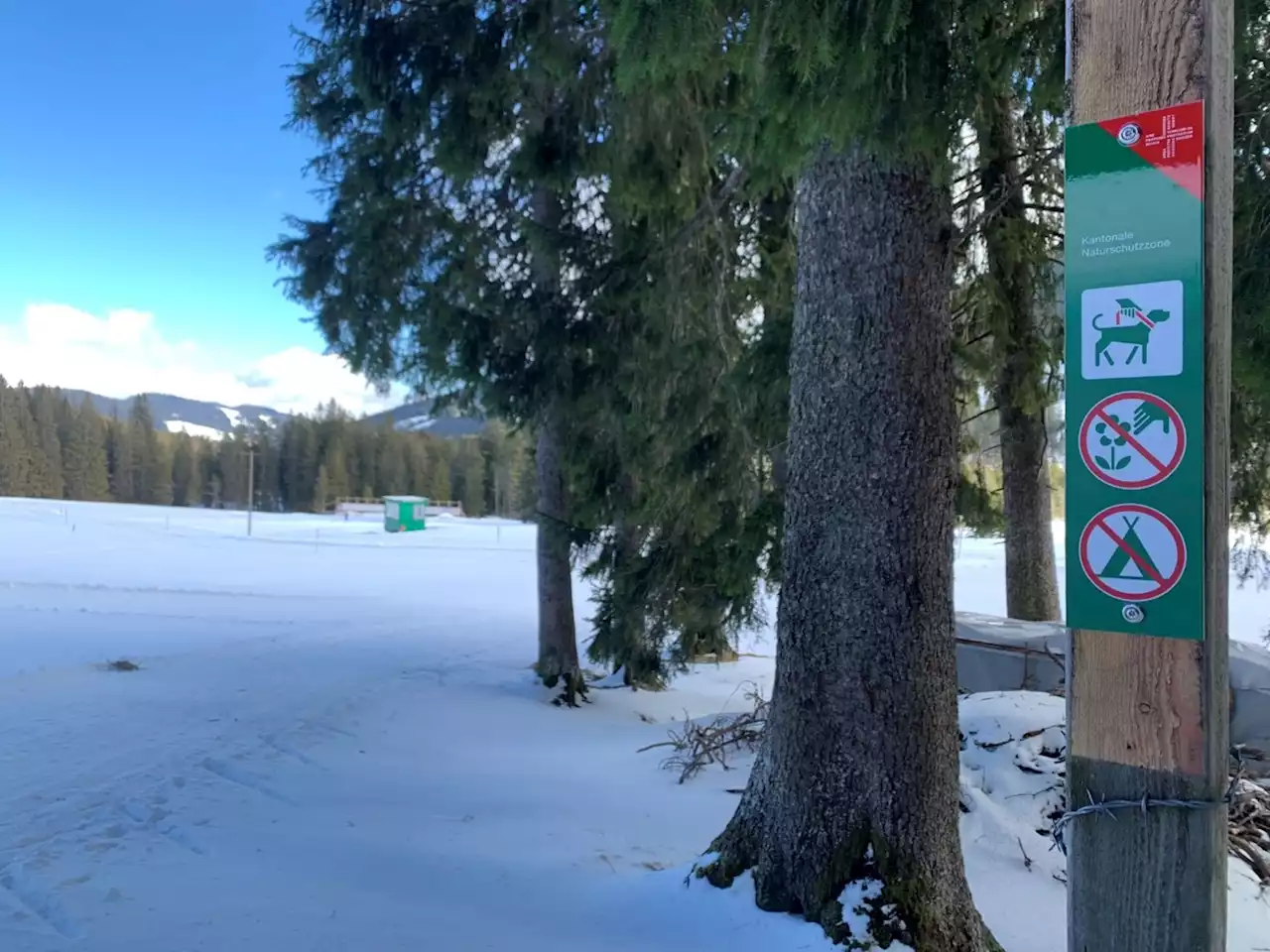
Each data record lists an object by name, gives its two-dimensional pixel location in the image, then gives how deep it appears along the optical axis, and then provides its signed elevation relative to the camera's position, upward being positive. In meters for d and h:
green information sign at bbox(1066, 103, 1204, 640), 1.62 +0.22
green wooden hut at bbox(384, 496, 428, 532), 42.81 -1.39
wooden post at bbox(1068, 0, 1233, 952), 1.65 -0.38
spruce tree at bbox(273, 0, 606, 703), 7.79 +2.93
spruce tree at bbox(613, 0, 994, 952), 3.03 -0.06
